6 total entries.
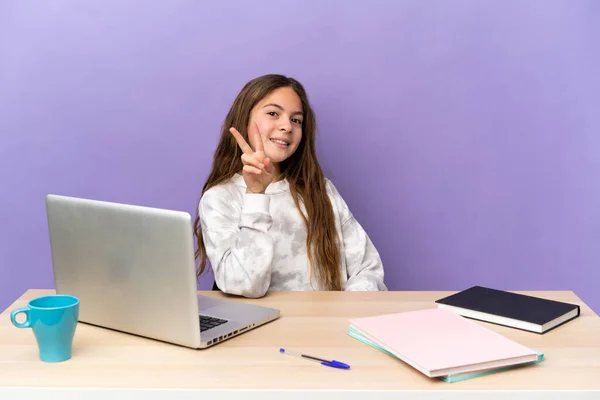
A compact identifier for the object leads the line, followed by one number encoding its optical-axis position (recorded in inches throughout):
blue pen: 43.1
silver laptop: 45.9
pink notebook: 42.4
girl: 78.6
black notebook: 52.1
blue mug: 43.3
